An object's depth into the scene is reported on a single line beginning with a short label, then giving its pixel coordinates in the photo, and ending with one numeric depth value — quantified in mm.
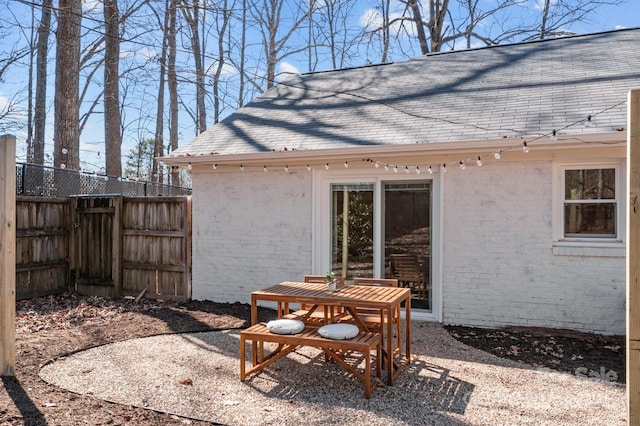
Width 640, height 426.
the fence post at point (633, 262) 2537
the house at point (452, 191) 6168
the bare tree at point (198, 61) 15990
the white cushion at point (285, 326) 4445
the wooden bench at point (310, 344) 4105
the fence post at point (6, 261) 4523
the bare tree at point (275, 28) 18844
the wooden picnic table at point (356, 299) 4367
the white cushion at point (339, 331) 4258
